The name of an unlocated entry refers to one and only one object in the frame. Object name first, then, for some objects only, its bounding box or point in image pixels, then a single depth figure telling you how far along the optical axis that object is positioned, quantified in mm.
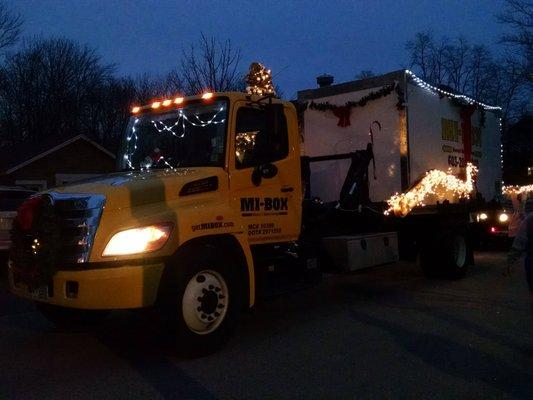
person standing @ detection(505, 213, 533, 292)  5820
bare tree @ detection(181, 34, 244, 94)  22734
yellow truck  5660
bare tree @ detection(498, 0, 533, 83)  33750
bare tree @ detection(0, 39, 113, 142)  44812
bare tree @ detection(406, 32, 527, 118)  51875
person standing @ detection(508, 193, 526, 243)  14297
